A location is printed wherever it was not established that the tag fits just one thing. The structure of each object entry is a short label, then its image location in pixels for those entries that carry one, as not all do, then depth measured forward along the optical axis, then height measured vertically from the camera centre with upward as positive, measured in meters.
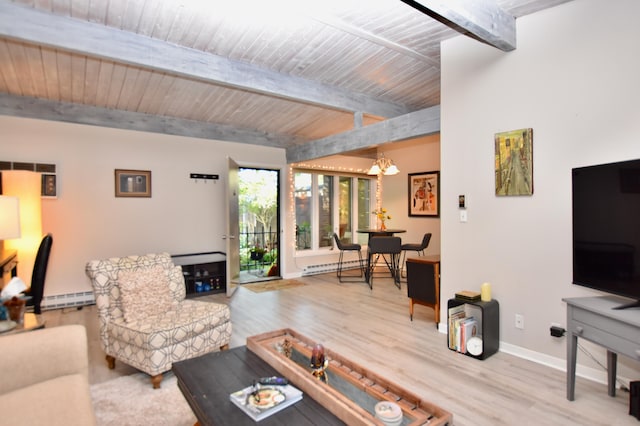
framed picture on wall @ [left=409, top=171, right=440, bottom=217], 6.34 +0.24
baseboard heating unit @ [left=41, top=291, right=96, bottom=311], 4.46 -1.22
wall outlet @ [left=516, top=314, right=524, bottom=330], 2.86 -0.98
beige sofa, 1.38 -0.79
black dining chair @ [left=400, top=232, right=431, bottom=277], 5.75 -0.68
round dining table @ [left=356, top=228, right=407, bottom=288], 5.79 -0.89
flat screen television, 2.01 -0.15
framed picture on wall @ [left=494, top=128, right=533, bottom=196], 2.78 +0.37
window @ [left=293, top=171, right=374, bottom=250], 6.95 +0.00
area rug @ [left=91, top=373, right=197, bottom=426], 2.04 -1.28
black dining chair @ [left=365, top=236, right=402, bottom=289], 5.55 -0.63
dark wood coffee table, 1.41 -0.88
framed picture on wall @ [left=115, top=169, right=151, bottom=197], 4.93 +0.40
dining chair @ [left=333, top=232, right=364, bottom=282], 6.10 -1.03
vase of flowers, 6.34 -0.19
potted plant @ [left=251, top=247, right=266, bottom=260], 6.91 -0.93
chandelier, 5.82 +0.68
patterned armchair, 2.47 -0.88
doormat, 5.55 -1.33
